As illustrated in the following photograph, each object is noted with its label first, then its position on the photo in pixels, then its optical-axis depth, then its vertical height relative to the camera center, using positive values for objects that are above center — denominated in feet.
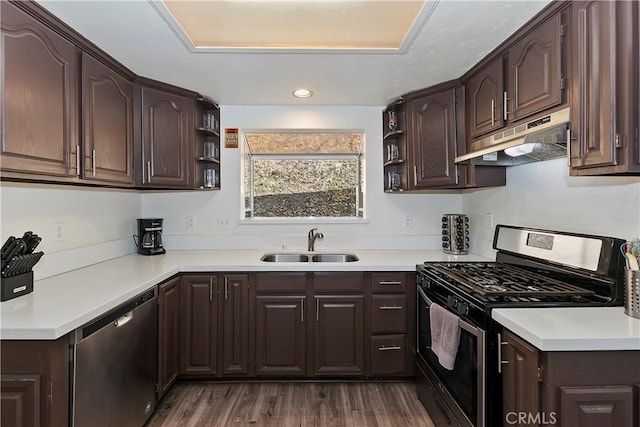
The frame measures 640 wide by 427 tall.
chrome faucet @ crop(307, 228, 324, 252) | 9.55 -0.65
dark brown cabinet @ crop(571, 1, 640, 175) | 3.75 +1.48
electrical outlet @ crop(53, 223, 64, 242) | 6.53 -0.33
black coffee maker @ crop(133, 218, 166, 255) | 8.89 -0.56
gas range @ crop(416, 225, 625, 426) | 4.54 -1.19
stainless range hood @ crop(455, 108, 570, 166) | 4.64 +1.11
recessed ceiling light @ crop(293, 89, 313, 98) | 8.43 +3.12
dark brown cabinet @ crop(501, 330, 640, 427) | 3.61 -1.87
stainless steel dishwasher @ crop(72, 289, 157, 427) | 4.36 -2.29
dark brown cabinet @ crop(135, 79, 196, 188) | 7.77 +1.90
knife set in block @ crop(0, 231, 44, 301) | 4.73 -0.72
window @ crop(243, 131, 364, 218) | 10.41 +1.26
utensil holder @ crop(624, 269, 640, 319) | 4.04 -0.97
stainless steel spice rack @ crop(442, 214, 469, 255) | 9.09 -0.55
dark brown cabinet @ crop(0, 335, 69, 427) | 3.92 -1.96
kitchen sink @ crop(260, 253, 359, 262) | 9.39 -1.20
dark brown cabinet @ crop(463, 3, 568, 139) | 4.85 +2.33
